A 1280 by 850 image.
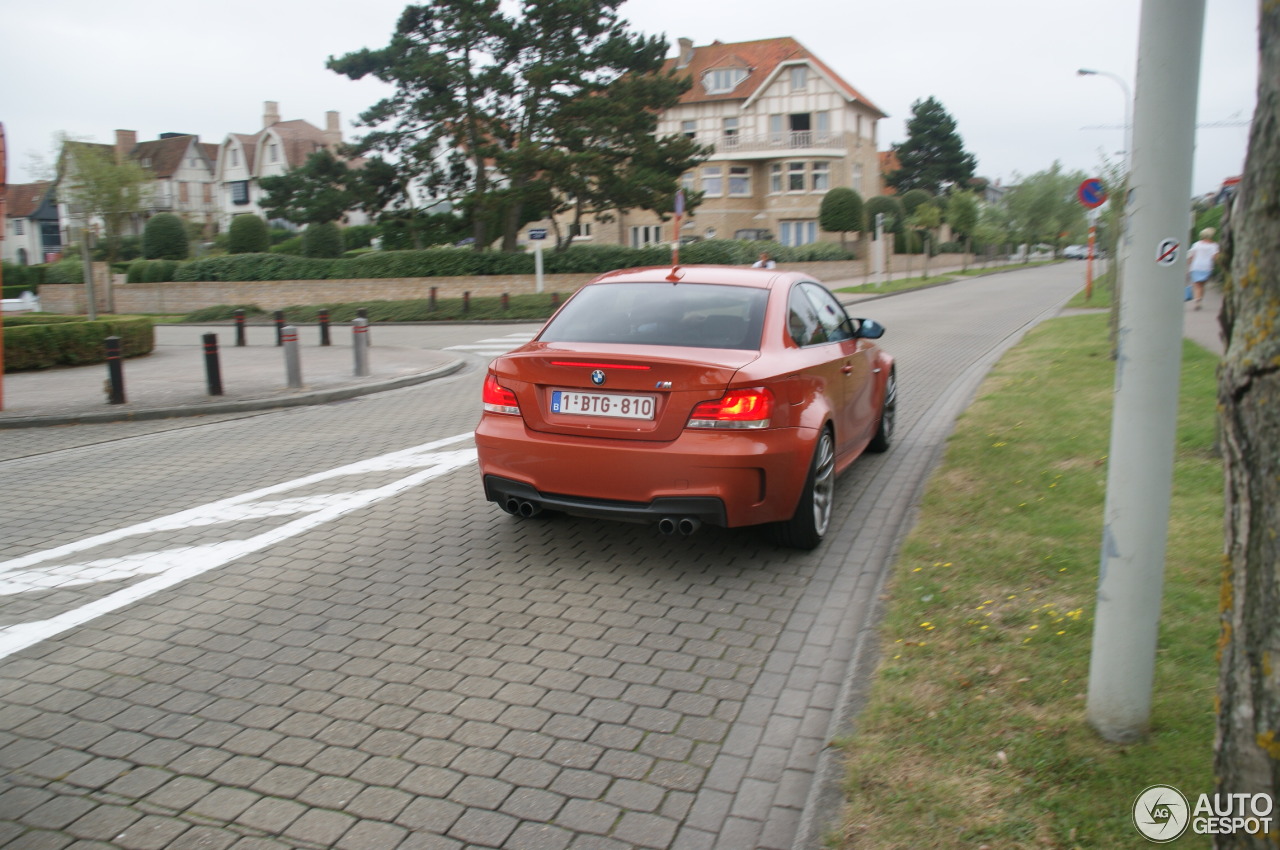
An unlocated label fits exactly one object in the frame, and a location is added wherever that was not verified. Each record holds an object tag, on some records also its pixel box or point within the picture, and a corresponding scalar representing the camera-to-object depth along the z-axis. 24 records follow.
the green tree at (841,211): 54.41
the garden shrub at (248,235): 43.75
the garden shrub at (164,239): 45.12
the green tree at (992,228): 58.44
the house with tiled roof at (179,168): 82.50
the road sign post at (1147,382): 2.79
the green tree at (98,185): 39.75
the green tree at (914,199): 68.75
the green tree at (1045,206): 62.19
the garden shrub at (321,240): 39.69
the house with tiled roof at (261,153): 82.25
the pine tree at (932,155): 91.19
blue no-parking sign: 18.66
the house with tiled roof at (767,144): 59.72
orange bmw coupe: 4.95
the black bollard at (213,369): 12.63
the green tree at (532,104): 33.50
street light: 38.54
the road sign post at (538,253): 29.56
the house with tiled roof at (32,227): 79.06
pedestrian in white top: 19.80
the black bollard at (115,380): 11.94
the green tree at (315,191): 35.88
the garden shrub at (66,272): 45.38
